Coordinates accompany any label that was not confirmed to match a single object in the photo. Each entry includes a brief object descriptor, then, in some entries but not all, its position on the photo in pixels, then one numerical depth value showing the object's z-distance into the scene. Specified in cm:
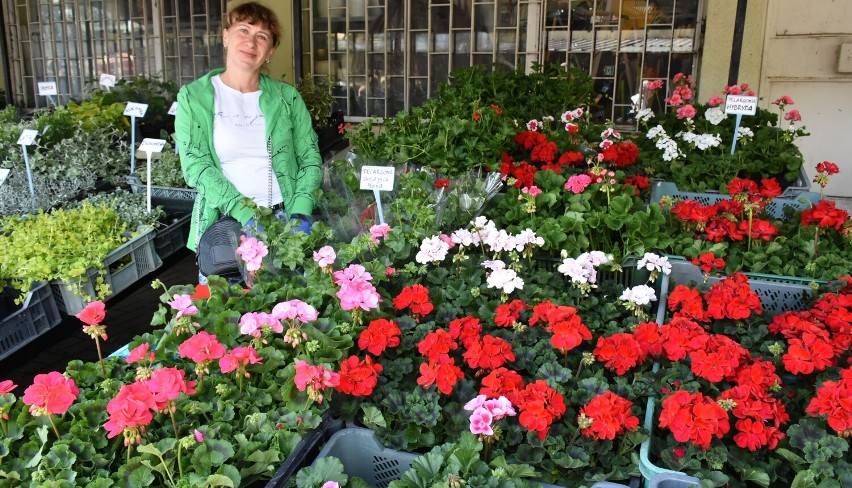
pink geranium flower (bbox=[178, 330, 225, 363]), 145
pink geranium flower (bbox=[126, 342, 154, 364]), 155
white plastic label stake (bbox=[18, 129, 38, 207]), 323
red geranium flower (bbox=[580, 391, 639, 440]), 141
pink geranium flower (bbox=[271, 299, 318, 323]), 160
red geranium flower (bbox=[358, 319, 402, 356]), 164
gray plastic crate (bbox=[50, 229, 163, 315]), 256
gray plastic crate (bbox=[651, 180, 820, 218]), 303
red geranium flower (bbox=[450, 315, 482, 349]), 173
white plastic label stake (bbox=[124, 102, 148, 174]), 375
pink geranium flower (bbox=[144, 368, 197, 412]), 131
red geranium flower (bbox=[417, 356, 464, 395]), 152
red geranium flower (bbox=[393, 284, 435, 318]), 189
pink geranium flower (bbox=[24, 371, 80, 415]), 132
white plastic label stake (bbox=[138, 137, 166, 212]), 314
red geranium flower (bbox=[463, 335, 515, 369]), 162
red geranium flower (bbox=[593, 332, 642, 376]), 166
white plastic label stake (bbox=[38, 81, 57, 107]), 419
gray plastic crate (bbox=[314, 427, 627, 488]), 148
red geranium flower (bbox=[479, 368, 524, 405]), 149
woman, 259
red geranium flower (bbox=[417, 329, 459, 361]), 160
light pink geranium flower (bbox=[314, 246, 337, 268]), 189
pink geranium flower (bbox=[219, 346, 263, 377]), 146
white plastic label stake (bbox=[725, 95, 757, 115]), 328
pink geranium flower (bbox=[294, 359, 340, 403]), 140
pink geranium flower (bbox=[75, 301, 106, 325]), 149
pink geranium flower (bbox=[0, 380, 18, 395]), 145
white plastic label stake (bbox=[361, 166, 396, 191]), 229
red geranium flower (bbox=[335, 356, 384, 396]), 152
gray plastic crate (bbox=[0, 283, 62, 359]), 227
